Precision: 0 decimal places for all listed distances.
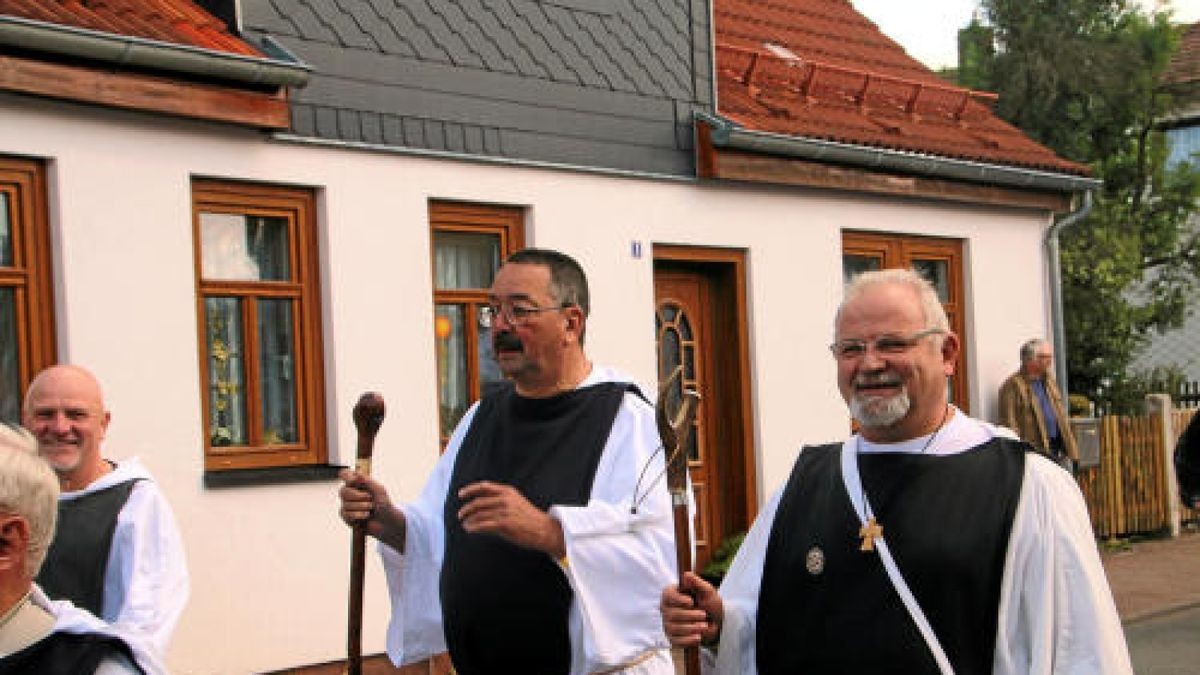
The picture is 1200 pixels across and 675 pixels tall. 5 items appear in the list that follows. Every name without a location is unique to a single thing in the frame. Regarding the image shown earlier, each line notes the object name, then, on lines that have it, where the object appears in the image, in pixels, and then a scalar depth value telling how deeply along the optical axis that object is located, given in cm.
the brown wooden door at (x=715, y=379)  1276
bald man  541
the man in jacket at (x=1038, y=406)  1475
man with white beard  389
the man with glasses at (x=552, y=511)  487
